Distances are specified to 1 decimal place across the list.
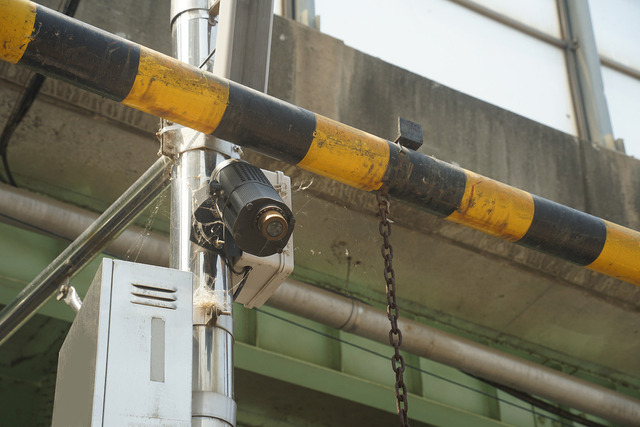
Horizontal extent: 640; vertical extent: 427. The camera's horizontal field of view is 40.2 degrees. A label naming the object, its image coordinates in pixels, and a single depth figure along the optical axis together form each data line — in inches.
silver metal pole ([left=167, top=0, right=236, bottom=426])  90.2
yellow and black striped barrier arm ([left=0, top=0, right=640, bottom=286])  92.2
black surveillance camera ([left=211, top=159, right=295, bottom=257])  97.3
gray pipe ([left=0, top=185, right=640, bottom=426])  204.7
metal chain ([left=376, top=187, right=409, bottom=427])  94.2
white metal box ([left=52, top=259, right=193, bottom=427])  77.0
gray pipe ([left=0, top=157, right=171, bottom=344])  116.3
